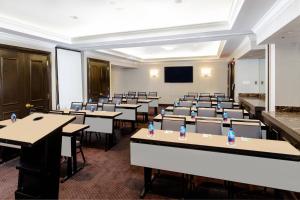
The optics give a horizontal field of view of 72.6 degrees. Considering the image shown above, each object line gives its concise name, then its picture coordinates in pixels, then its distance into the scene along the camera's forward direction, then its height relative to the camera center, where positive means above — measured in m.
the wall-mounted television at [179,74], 12.03 +1.07
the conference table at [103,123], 4.55 -0.68
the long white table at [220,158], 2.04 -0.74
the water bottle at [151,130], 2.85 -0.53
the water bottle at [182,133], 2.70 -0.54
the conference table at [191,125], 3.43 -0.61
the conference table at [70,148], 3.21 -0.87
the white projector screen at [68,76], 6.51 +0.57
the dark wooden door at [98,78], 8.02 +0.62
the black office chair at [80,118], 3.99 -0.50
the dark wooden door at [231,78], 9.16 +0.66
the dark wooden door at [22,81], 4.79 +0.30
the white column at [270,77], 4.33 +0.31
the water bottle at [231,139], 2.40 -0.56
